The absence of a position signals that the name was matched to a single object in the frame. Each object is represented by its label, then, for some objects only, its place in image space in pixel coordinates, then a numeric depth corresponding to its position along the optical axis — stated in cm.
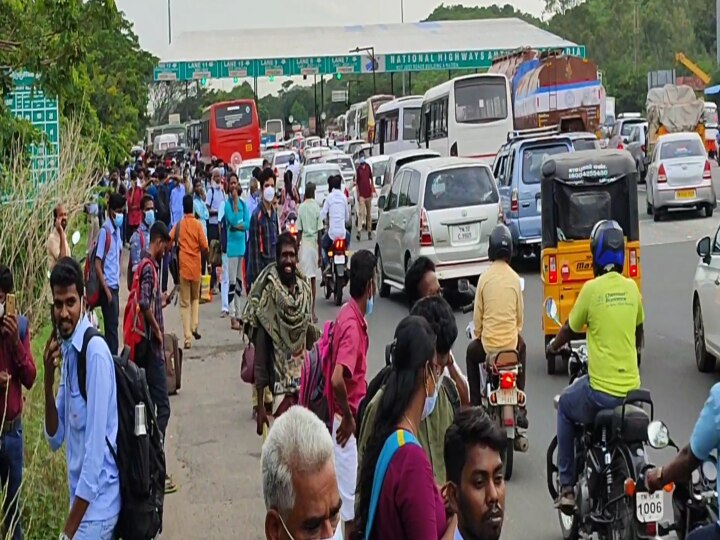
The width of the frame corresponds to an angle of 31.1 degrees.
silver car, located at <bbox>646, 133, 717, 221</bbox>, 2841
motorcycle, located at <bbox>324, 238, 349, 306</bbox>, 1988
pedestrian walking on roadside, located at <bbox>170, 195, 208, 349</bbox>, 1617
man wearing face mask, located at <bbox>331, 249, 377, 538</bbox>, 680
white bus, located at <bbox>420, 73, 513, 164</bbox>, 3581
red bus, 5934
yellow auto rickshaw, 1411
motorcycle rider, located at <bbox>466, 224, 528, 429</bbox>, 950
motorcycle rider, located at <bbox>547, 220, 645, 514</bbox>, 766
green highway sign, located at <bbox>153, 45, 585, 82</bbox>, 6662
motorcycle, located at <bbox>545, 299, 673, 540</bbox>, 677
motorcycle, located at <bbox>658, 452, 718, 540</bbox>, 662
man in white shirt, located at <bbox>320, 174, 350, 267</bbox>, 1978
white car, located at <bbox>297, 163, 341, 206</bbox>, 3034
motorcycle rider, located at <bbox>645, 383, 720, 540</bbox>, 518
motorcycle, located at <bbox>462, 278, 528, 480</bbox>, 938
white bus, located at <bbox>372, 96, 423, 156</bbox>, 4522
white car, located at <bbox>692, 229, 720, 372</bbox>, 1270
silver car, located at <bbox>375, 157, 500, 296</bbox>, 1866
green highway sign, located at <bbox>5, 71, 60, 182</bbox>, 1479
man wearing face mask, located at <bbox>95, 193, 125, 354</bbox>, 1345
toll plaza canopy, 6712
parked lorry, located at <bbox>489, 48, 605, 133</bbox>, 3528
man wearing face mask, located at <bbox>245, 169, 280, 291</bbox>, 1575
